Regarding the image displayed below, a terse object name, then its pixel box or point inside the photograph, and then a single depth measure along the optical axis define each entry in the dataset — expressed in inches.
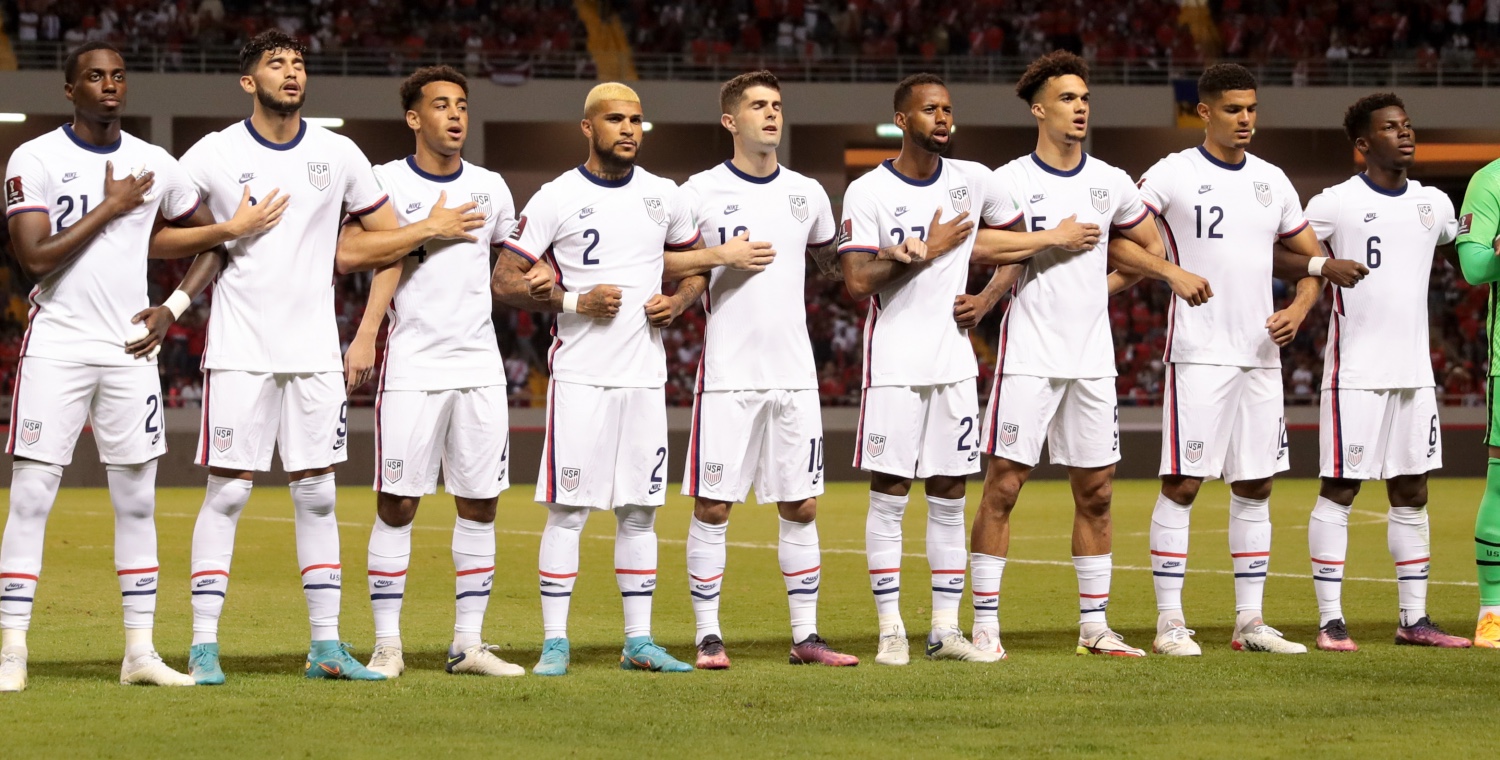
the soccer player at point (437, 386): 543.2
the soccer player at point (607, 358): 553.9
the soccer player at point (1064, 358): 597.6
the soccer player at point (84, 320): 502.6
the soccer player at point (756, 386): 571.8
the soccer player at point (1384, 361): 637.3
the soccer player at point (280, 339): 521.0
